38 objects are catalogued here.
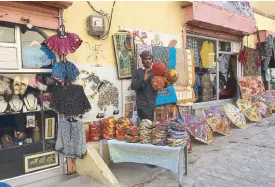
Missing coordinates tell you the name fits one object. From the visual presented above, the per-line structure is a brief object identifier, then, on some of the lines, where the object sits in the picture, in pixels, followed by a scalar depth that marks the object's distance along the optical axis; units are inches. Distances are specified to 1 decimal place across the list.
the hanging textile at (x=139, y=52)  182.9
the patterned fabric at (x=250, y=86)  311.7
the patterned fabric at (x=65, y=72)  139.6
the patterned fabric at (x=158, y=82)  150.7
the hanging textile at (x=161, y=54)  196.4
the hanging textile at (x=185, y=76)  215.9
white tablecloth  130.2
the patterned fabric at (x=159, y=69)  151.6
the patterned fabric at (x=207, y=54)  269.9
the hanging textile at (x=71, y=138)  145.3
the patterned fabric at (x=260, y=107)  297.1
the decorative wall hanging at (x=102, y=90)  163.0
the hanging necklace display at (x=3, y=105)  135.8
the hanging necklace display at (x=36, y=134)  149.0
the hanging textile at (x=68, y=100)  141.7
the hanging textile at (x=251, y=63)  324.5
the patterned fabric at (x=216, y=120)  223.9
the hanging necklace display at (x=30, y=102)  143.9
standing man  157.0
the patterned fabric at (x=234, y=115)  253.4
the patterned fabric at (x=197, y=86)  256.2
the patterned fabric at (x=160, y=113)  197.2
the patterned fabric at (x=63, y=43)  138.9
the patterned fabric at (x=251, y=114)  281.0
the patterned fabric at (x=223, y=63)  304.0
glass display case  136.9
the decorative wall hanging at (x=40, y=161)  143.0
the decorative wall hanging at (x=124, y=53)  177.5
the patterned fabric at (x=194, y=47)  248.5
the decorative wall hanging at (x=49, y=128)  151.4
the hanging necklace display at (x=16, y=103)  139.2
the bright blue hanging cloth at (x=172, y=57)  208.6
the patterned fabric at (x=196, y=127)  199.3
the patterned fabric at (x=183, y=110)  208.4
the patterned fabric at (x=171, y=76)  151.8
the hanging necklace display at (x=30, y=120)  145.6
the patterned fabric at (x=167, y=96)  195.9
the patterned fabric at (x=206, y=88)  277.3
